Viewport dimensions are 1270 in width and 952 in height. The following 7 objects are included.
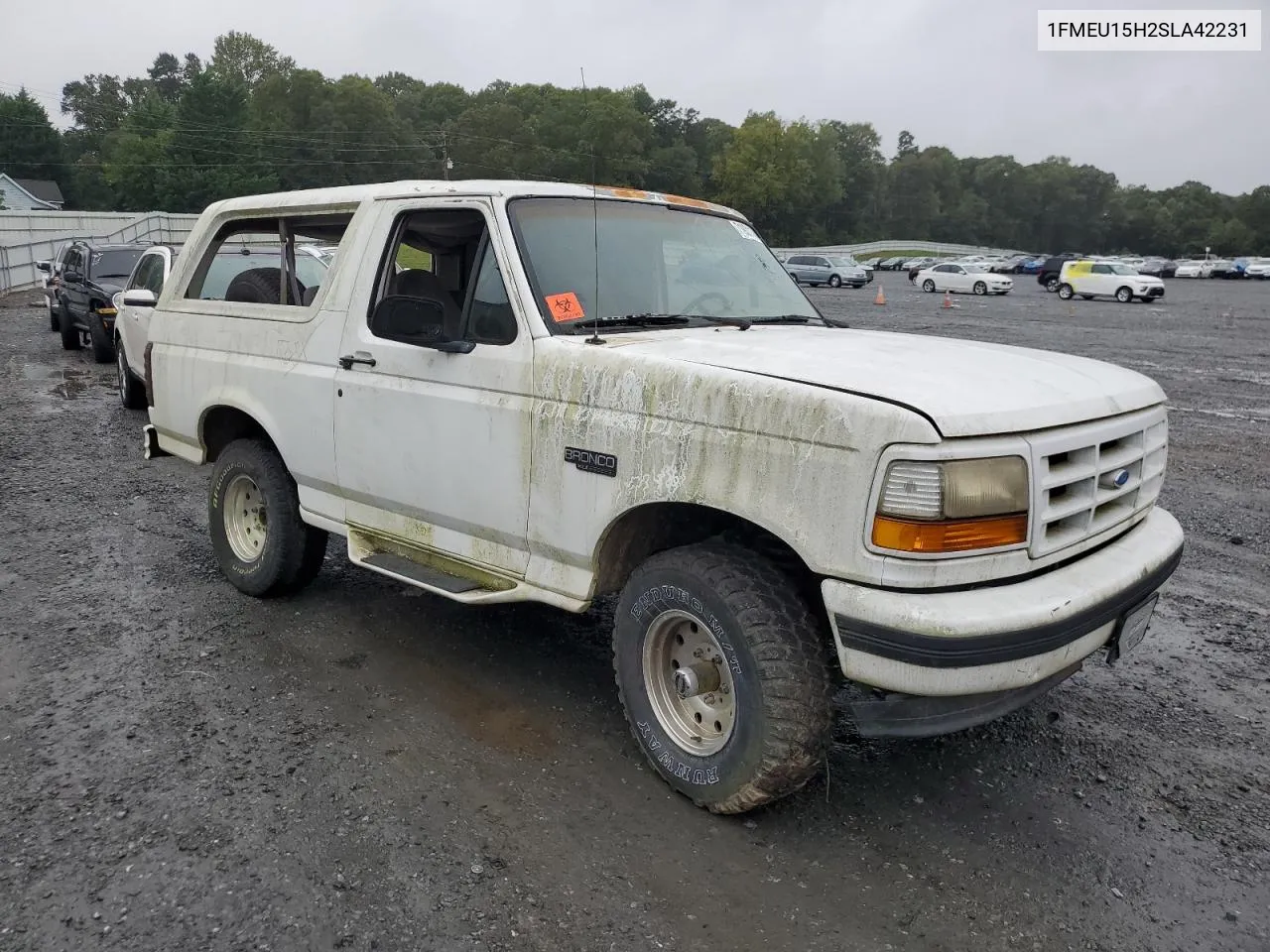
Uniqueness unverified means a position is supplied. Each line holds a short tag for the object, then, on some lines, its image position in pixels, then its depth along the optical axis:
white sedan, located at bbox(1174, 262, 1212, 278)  71.12
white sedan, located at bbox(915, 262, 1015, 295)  42.44
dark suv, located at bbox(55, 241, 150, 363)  14.60
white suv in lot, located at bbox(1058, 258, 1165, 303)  37.53
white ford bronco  2.71
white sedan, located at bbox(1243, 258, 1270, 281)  68.62
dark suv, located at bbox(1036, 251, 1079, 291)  49.31
